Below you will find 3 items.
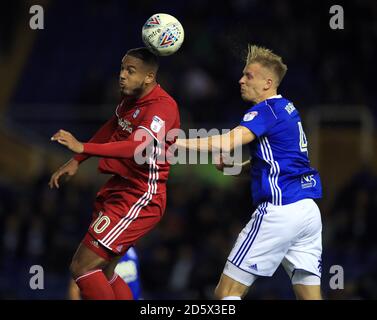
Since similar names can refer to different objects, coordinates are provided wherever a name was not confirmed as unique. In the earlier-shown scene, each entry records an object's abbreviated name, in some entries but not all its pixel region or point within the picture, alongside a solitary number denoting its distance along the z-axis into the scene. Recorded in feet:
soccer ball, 51.57
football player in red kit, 51.08
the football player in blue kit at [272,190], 50.06
